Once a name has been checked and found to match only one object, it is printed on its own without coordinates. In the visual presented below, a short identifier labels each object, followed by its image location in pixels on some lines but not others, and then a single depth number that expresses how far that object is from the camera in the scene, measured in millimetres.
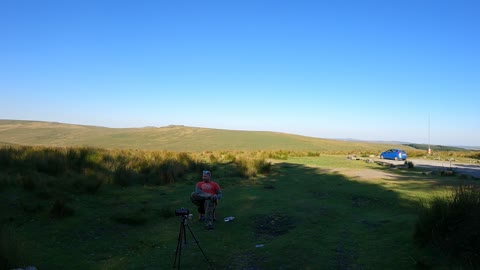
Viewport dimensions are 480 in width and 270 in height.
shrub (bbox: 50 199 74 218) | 8494
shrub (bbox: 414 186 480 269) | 5023
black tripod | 5688
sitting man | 8672
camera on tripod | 6195
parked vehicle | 31606
